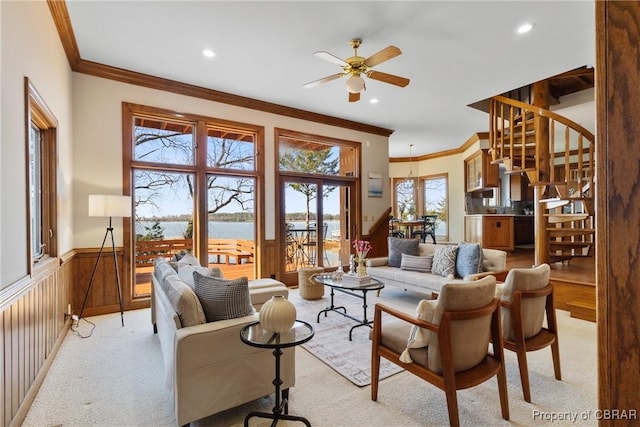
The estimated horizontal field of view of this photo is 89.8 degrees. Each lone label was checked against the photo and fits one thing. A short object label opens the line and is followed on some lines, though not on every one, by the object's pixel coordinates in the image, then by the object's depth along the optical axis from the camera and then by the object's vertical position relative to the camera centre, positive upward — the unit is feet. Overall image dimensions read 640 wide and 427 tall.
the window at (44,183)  9.09 +1.12
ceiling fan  10.35 +4.97
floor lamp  11.35 +0.47
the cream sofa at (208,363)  5.85 -2.86
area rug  8.34 -4.02
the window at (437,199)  30.94 +1.49
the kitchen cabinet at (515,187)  25.08 +2.06
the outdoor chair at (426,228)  28.07 -1.29
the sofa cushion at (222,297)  6.57 -1.65
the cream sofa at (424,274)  13.23 -2.67
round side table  5.68 -2.28
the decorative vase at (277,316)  5.67 -1.77
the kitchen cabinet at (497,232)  24.45 -1.41
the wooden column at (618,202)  2.08 +0.06
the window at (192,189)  14.38 +1.43
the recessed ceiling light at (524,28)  10.12 +5.93
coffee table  11.43 -2.59
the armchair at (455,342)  5.69 -2.45
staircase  14.89 +1.95
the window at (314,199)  18.38 +1.03
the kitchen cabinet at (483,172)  24.45 +3.26
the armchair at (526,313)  6.98 -2.30
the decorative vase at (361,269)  12.45 -2.07
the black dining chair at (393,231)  28.14 -1.46
